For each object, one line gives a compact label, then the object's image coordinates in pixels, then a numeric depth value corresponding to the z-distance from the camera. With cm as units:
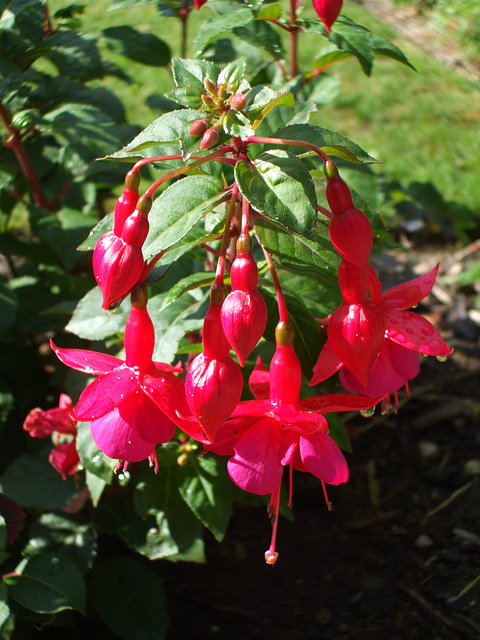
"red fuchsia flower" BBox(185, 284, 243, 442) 44
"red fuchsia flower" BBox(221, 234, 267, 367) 44
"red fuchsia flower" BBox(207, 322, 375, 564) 45
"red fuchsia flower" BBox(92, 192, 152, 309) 45
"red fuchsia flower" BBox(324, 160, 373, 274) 44
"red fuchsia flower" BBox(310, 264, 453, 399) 47
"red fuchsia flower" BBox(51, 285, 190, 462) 46
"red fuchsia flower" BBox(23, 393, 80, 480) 56
